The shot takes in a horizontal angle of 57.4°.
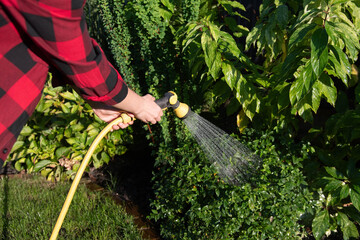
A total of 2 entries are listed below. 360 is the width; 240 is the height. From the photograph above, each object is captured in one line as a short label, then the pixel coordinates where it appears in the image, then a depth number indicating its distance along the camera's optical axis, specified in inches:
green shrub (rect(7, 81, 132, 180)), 131.9
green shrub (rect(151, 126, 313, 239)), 80.2
